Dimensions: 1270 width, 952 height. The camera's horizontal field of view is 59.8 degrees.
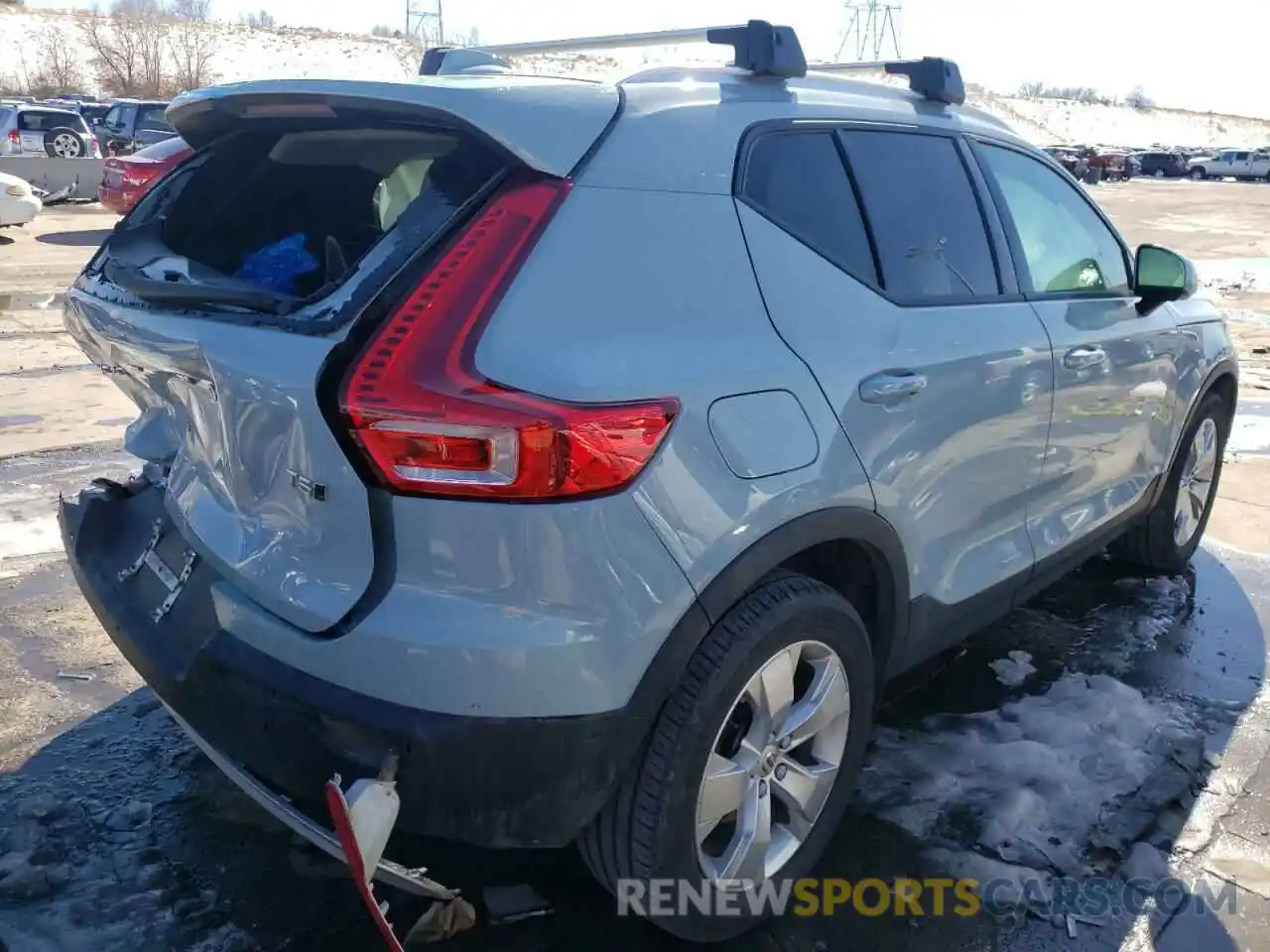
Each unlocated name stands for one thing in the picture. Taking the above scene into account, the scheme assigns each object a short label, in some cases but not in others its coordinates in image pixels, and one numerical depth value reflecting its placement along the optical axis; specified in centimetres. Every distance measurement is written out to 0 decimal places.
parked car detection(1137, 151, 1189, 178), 5966
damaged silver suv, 196
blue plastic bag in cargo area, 268
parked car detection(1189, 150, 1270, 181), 5570
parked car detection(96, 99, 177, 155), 2269
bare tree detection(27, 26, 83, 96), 5741
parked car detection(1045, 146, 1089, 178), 4409
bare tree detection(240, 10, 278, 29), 8518
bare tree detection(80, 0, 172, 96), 5691
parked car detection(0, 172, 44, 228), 1517
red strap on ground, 191
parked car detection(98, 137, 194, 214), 1484
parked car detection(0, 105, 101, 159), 2114
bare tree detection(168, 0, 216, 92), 6103
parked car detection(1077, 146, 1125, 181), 5384
